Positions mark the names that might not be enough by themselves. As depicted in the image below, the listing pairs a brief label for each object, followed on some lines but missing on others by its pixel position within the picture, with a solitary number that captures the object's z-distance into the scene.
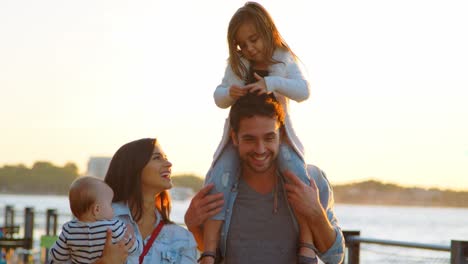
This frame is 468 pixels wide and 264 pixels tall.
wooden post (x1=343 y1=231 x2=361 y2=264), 8.61
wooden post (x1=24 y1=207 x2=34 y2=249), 17.73
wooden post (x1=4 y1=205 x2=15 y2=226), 24.88
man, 5.30
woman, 5.11
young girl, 5.45
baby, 4.83
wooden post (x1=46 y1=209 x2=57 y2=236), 16.80
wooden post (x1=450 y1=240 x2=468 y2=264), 7.34
